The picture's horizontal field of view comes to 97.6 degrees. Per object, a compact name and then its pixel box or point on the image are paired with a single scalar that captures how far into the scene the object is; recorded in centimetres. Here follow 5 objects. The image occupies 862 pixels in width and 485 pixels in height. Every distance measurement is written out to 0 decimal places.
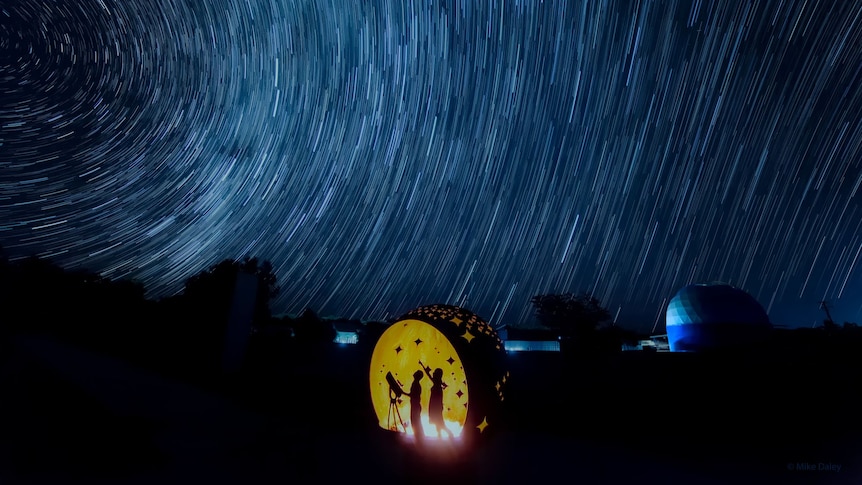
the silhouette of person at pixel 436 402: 702
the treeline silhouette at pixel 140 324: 1484
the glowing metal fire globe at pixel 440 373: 745
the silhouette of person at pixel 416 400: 723
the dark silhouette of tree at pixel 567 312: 5397
